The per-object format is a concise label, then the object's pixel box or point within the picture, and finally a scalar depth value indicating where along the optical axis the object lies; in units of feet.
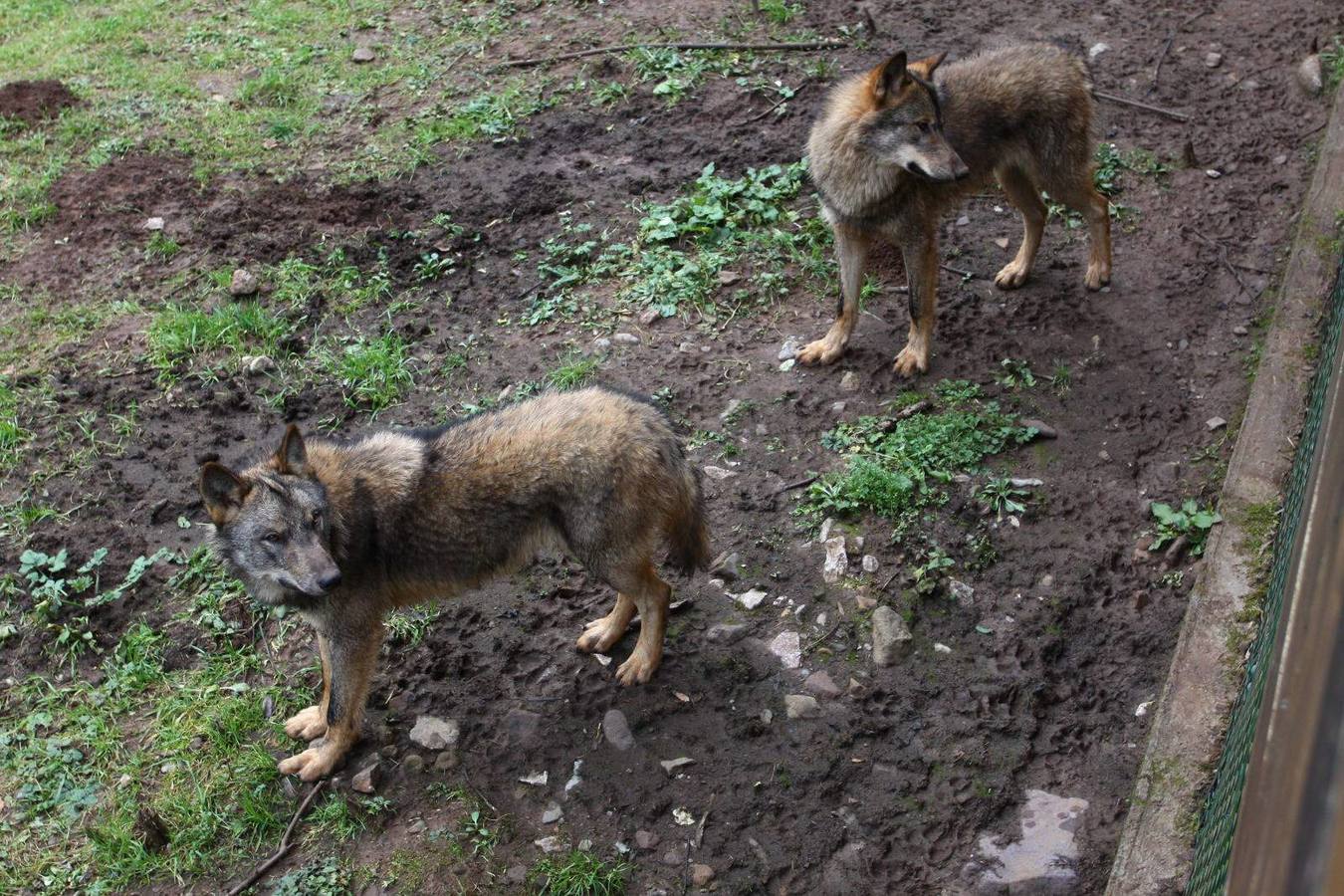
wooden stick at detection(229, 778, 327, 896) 13.93
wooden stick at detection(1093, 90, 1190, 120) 27.12
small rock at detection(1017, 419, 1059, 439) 19.49
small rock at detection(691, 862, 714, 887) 13.61
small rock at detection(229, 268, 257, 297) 23.70
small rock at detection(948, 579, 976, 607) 16.80
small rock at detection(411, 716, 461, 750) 15.57
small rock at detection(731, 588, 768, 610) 17.15
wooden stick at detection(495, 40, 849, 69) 30.86
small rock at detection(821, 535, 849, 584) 17.31
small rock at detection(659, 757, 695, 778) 14.94
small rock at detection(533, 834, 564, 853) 14.14
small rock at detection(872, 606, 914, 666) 16.02
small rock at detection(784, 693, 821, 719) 15.46
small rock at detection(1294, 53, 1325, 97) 27.58
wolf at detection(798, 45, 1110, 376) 20.15
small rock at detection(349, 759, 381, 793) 14.94
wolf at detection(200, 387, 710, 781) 14.46
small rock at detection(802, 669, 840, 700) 15.71
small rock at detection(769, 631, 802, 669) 16.21
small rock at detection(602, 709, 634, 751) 15.44
